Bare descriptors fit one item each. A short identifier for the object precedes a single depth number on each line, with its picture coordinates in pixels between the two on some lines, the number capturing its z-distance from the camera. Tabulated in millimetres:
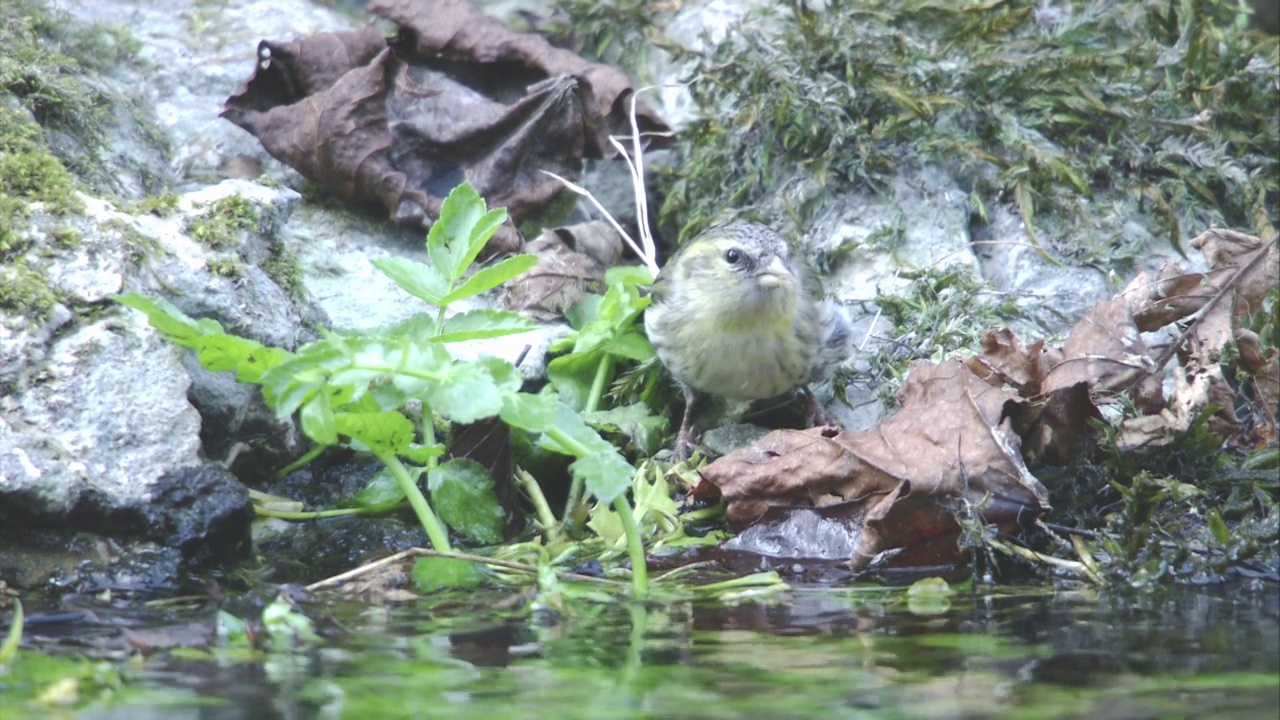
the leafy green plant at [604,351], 10258
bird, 9922
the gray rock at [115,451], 7449
